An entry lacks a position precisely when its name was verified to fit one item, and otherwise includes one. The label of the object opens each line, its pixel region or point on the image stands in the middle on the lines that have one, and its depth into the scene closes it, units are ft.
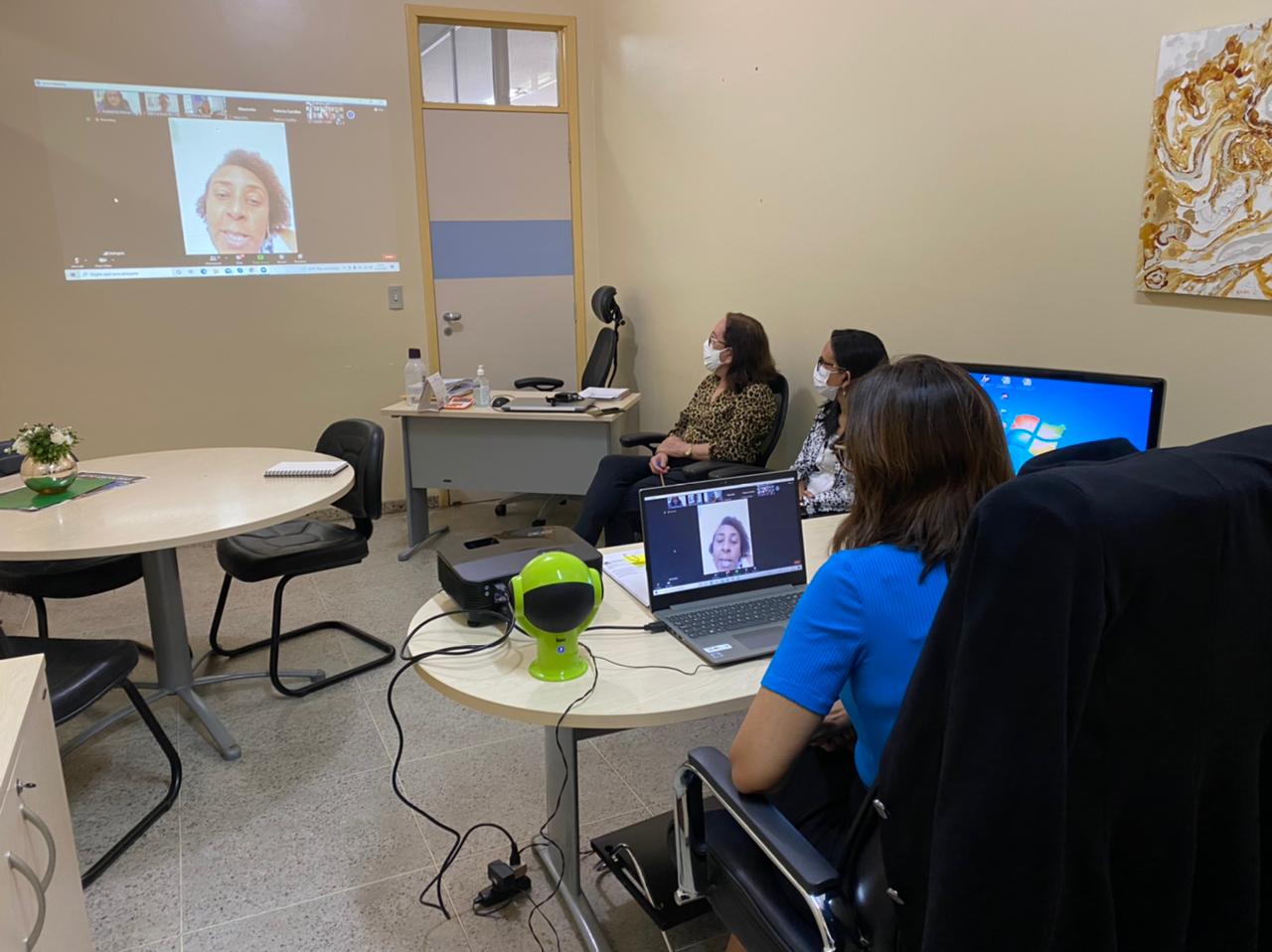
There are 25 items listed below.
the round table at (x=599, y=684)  4.34
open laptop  5.20
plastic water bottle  13.66
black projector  5.11
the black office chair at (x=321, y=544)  9.05
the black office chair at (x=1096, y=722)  2.28
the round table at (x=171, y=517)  6.99
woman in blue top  3.68
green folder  7.92
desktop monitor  6.02
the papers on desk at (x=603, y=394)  13.74
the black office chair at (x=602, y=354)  14.82
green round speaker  4.36
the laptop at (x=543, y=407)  12.91
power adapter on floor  6.26
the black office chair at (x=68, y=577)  8.57
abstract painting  5.99
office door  15.71
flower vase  8.08
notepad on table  8.93
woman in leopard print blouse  11.24
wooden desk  13.15
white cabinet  3.59
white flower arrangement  8.07
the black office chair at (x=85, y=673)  6.20
